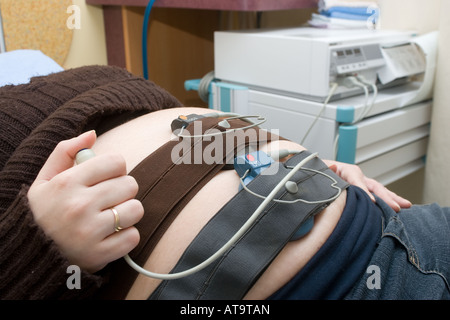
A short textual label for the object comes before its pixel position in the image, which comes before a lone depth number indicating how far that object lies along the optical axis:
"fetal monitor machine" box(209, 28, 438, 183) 1.08
